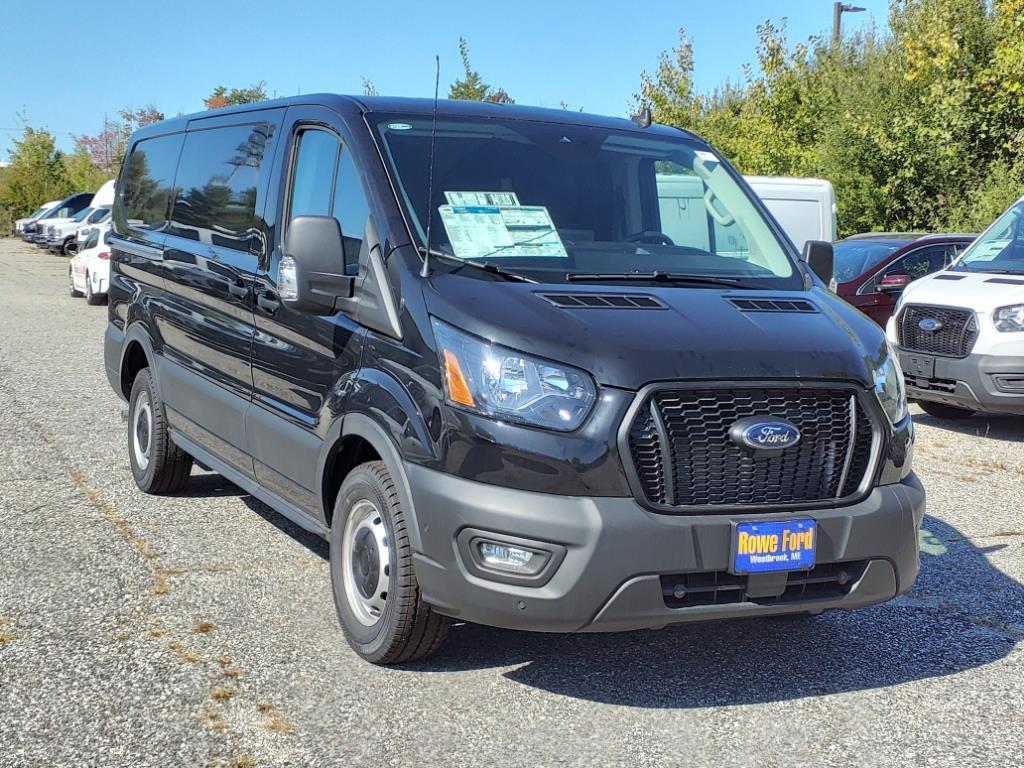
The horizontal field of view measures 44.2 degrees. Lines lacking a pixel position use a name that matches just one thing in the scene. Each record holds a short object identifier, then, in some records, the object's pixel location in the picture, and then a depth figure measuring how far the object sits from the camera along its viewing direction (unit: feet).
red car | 43.65
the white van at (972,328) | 32.12
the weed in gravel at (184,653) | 15.29
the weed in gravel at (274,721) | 13.28
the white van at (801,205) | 48.55
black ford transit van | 13.12
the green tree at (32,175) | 209.46
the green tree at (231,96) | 187.52
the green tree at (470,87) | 84.33
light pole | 131.03
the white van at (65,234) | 141.18
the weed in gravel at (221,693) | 14.06
